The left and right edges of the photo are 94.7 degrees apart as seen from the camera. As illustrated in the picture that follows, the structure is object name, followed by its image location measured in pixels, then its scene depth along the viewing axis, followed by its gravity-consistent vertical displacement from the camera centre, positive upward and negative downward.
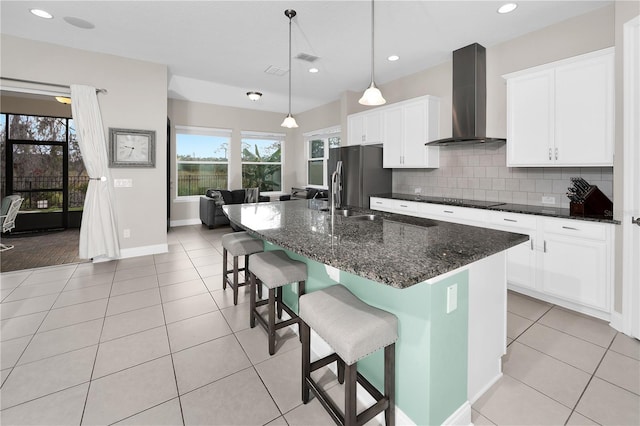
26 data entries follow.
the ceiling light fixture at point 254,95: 5.49 +2.16
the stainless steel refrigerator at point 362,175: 4.69 +0.58
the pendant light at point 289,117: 2.92 +1.55
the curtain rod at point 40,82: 3.53 +1.59
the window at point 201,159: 6.92 +1.24
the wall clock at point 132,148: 4.09 +0.89
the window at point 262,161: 7.72 +1.34
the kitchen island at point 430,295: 1.21 -0.42
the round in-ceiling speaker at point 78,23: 3.13 +2.05
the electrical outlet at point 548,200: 3.17 +0.11
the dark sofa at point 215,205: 6.35 +0.11
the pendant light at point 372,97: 2.40 +0.93
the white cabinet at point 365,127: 4.81 +1.42
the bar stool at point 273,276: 2.01 -0.46
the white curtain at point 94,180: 3.83 +0.41
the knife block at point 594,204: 2.66 +0.05
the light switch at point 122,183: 4.16 +0.39
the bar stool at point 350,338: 1.21 -0.54
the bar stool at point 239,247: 2.77 -0.35
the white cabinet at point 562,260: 2.45 -0.46
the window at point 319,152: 6.96 +1.49
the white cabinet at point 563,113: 2.55 +0.92
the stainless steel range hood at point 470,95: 3.59 +1.44
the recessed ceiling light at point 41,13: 2.99 +2.03
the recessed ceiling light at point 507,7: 2.79 +1.95
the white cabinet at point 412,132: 4.14 +1.15
